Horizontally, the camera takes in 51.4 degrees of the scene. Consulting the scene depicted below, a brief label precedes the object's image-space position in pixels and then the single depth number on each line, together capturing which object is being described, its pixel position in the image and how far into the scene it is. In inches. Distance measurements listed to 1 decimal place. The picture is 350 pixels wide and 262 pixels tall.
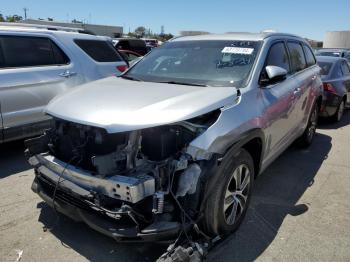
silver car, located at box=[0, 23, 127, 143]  200.4
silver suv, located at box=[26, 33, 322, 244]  108.1
